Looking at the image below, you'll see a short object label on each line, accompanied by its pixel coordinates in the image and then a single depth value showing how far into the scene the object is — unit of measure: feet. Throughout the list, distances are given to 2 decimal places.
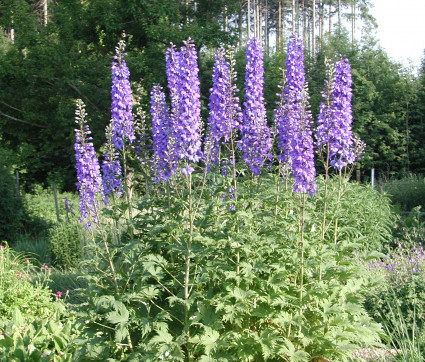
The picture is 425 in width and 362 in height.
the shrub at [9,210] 36.94
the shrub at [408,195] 39.58
